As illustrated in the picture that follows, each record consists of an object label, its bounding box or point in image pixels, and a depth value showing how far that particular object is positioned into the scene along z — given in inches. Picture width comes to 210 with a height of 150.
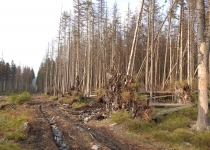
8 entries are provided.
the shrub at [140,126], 332.8
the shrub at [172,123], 342.0
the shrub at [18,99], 760.3
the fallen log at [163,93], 639.9
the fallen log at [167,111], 402.9
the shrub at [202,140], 255.6
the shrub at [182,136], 274.5
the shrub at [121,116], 379.0
